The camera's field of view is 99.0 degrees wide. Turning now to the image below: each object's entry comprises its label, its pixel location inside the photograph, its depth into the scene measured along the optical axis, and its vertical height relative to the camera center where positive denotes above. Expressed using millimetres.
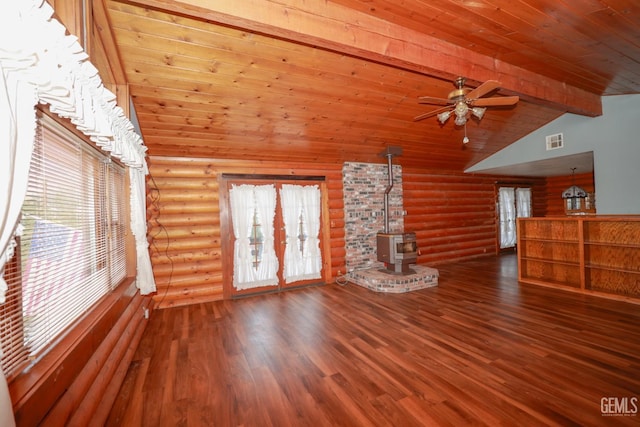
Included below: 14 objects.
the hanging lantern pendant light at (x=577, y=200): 6953 +41
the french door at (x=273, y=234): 5051 -409
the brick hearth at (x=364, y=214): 6020 -99
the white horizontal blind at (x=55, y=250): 1396 -182
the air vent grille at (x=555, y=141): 5789 +1307
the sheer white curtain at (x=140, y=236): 3461 -216
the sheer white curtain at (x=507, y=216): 8531 -378
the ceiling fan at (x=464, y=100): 3123 +1240
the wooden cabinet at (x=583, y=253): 4047 -871
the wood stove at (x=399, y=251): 5348 -838
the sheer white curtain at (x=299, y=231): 5496 -373
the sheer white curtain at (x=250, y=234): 5047 -369
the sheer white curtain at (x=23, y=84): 927 +574
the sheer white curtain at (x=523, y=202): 8906 +56
